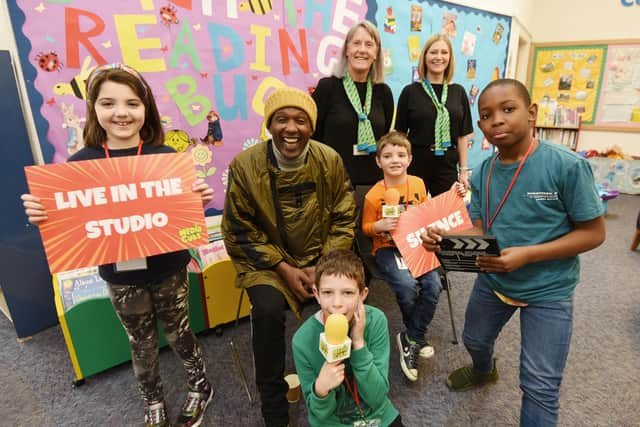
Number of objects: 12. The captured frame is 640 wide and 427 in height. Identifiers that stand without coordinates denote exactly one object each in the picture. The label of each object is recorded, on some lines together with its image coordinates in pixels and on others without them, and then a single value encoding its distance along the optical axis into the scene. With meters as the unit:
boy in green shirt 1.22
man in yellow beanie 1.58
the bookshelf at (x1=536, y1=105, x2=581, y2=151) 6.64
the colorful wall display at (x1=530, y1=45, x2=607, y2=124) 6.32
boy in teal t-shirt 1.29
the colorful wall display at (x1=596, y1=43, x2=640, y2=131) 6.06
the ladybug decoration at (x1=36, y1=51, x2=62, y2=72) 2.01
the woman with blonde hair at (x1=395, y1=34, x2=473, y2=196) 2.55
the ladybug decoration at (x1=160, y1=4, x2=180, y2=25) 2.29
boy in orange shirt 2.00
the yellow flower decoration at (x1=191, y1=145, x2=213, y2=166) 2.62
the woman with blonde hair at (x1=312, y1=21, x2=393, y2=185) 2.34
